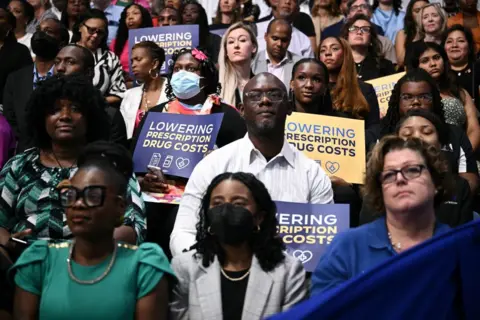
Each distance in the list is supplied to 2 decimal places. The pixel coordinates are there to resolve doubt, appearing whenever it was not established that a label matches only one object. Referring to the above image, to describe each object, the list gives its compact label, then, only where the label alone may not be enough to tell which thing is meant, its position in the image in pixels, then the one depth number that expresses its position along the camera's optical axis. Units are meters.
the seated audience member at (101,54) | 10.82
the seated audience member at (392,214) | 5.51
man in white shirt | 7.03
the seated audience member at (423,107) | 8.67
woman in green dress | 5.14
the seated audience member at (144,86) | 10.01
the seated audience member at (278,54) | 11.52
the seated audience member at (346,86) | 10.09
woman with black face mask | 5.55
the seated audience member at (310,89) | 9.21
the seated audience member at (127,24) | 12.94
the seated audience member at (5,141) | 8.48
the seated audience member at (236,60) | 10.58
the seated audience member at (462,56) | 11.71
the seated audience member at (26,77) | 9.92
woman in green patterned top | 6.28
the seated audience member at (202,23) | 12.59
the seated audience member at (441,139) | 7.32
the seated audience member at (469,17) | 13.48
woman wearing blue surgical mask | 8.08
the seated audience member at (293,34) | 12.92
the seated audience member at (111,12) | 13.84
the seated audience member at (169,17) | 12.84
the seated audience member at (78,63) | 8.77
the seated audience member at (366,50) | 12.01
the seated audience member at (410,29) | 13.13
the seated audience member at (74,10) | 13.50
